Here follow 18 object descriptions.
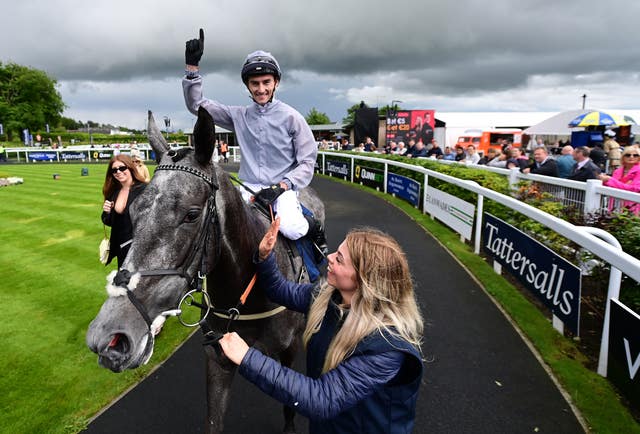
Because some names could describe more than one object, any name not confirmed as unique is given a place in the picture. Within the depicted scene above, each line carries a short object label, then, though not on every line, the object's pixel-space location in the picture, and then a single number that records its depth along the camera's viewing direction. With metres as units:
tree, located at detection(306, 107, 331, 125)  94.76
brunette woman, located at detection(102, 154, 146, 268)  4.06
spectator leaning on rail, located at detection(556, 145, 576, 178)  8.28
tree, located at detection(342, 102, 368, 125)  93.56
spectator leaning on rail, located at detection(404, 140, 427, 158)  16.31
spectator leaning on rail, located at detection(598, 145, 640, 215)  5.78
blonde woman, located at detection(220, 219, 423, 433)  1.50
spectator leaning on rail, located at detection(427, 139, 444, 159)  15.70
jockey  2.74
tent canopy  19.72
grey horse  1.45
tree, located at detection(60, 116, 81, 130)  115.02
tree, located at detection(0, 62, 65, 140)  58.72
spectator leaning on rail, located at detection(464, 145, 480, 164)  13.49
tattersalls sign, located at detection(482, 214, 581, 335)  3.93
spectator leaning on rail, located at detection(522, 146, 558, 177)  8.00
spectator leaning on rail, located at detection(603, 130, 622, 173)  8.35
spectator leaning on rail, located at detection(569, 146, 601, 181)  7.18
